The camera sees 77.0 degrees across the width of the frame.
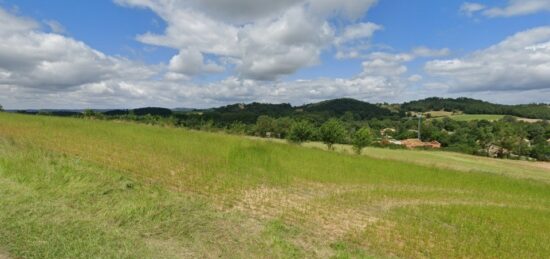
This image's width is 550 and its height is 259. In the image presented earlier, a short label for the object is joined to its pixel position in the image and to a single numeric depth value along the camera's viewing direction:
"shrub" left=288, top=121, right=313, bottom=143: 60.17
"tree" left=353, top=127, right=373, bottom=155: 49.50
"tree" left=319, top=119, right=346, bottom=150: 54.28
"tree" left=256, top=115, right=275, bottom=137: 87.97
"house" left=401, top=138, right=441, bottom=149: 92.36
